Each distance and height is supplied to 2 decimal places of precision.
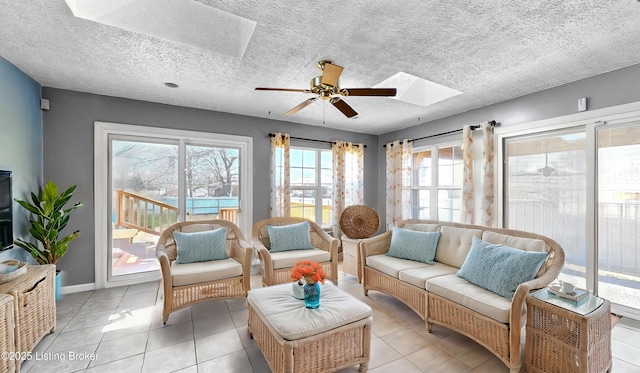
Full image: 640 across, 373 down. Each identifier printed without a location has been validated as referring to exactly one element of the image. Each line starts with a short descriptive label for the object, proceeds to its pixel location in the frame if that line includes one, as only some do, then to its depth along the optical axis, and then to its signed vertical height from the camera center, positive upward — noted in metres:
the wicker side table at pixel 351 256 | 3.73 -1.03
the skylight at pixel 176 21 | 1.88 +1.26
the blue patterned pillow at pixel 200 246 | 3.06 -0.70
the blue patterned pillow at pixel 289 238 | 3.61 -0.71
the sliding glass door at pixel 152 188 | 3.43 -0.02
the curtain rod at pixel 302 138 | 4.38 +0.83
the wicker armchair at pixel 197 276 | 2.62 -0.92
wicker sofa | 1.93 -0.90
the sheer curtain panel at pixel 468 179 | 3.82 +0.09
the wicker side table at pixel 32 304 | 1.87 -0.91
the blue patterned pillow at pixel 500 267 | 2.11 -0.69
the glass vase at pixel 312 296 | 2.01 -0.83
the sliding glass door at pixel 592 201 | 2.64 -0.18
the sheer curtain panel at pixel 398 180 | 4.91 +0.10
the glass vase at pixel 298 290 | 2.16 -0.84
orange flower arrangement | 2.01 -0.66
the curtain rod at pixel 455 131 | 3.59 +0.82
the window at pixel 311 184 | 4.83 +0.03
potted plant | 2.76 -0.39
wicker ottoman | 1.73 -1.00
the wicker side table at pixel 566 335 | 1.67 -0.99
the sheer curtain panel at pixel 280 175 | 4.41 +0.18
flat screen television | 2.24 -0.22
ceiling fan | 2.13 +0.82
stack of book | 1.82 -0.77
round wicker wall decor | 4.21 -0.58
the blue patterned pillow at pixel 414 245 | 3.06 -0.71
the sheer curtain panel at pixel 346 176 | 5.01 +0.18
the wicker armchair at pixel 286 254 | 3.20 -0.88
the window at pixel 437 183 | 4.29 +0.04
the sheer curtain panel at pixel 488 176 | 3.59 +0.12
